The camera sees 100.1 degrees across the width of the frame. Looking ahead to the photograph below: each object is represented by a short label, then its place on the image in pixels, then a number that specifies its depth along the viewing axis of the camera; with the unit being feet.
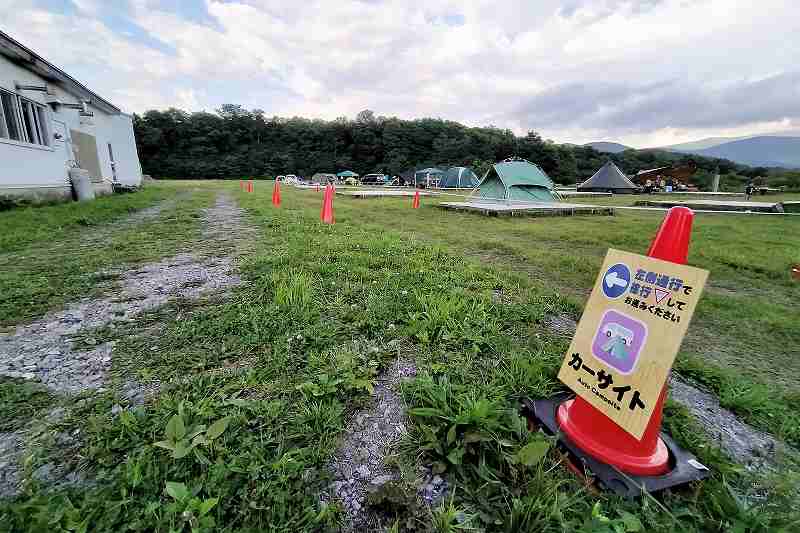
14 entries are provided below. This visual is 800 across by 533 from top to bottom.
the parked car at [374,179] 152.46
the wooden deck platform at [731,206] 41.42
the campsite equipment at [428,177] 134.41
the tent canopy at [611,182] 89.10
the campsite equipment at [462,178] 118.11
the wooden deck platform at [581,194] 79.73
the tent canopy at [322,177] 160.71
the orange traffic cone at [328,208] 24.07
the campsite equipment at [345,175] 170.67
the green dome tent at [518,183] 44.55
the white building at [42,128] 26.08
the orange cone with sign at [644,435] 4.38
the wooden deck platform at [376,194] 59.21
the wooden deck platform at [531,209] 36.04
